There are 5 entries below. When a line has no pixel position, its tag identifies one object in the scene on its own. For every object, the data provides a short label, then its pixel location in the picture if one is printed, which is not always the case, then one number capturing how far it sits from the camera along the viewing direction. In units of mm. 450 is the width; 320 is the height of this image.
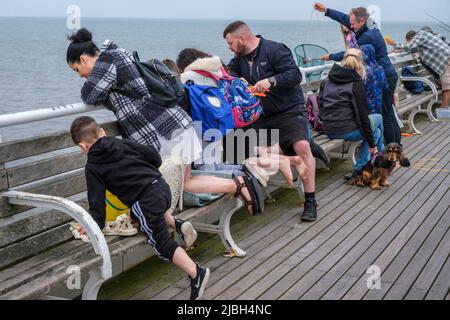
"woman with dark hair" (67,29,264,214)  4277
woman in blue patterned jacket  7164
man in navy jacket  7574
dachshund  6520
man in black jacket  5578
